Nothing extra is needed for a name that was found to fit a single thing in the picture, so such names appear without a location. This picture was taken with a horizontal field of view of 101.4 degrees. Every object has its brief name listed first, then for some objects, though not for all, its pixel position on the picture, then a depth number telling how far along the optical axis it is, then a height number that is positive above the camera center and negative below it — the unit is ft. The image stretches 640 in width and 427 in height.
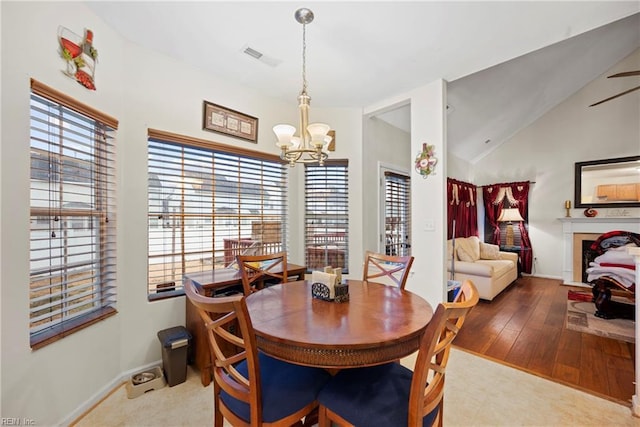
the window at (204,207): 7.54 +0.22
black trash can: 6.48 -3.57
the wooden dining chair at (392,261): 6.82 -1.36
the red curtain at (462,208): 16.94 +0.38
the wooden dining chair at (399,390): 3.07 -2.61
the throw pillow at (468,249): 15.17 -2.14
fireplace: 15.33 -1.49
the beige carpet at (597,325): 9.15 -4.25
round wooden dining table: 3.45 -1.73
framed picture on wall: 8.36 +3.10
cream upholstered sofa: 13.14 -2.89
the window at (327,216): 11.16 -0.11
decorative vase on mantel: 15.72 +0.10
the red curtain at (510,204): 18.74 +0.72
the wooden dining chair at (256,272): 6.81 -1.71
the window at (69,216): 4.96 -0.07
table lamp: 18.66 -0.32
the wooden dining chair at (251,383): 3.34 -2.62
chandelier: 5.75 +1.72
